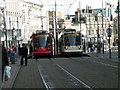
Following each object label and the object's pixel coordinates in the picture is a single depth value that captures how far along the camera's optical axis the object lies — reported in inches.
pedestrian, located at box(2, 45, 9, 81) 512.9
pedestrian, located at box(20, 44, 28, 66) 1273.4
